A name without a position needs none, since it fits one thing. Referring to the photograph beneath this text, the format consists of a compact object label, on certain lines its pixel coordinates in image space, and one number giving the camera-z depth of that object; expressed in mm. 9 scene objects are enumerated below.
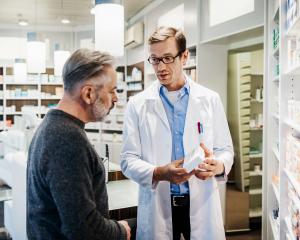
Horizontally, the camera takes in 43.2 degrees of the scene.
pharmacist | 1938
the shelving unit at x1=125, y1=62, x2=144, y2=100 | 7615
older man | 1266
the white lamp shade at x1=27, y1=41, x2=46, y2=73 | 4957
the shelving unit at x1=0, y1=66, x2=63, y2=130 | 9156
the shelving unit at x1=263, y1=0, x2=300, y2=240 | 2266
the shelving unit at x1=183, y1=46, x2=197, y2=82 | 5125
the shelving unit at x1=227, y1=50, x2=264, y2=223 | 5637
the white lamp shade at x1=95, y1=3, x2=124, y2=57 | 2861
